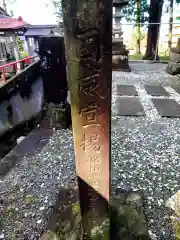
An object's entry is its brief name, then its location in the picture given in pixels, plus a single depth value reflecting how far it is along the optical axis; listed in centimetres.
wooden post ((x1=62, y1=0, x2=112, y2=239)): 99
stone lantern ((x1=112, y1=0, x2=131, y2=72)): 729
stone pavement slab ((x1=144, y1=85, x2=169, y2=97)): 527
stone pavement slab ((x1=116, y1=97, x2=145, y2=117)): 418
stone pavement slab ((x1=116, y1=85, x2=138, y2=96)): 530
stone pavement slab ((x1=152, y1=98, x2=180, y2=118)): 406
